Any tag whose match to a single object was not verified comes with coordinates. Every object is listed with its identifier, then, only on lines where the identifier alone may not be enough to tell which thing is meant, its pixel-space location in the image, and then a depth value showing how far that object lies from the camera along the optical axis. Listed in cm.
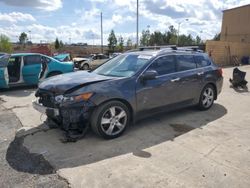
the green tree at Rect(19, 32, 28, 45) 5947
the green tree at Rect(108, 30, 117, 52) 4306
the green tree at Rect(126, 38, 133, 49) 4936
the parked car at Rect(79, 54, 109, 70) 1601
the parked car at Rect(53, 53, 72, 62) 1180
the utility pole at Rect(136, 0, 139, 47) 1949
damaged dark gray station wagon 330
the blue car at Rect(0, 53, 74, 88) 734
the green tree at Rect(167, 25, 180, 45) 4527
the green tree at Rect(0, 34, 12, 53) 3809
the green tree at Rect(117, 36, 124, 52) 4417
